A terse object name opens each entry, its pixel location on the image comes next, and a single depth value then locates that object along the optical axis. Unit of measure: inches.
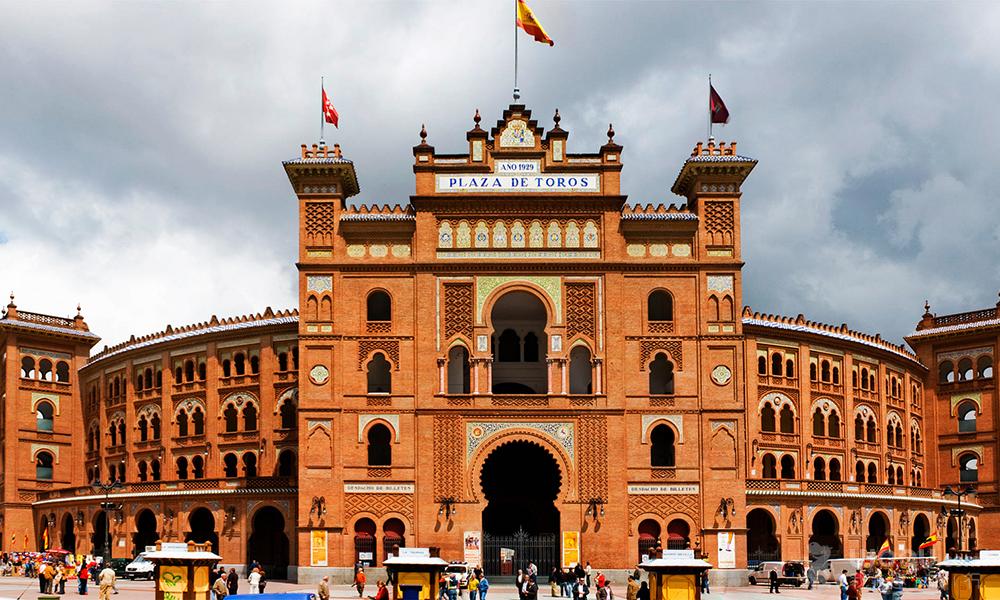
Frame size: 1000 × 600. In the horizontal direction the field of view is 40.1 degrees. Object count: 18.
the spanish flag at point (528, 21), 2625.5
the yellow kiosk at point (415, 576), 1519.4
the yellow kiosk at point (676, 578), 1515.7
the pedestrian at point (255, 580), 2155.5
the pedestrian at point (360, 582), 2207.2
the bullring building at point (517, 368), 2551.7
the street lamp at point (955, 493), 2591.0
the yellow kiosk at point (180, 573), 1536.7
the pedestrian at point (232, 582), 2132.1
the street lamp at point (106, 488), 2718.5
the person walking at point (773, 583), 2448.3
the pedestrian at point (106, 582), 1821.4
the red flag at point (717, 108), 2711.6
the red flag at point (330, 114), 2738.7
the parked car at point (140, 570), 2847.0
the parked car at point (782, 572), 2679.6
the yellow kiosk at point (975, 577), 1549.0
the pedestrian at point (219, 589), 1854.8
